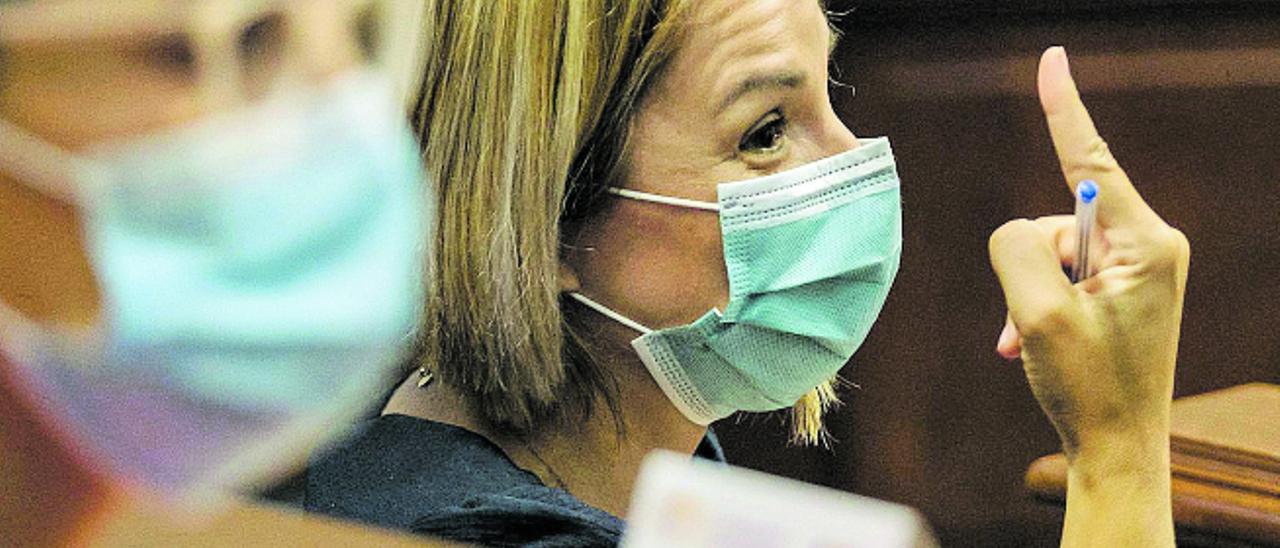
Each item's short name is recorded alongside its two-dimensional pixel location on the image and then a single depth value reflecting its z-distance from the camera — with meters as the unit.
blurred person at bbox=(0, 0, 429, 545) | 2.04
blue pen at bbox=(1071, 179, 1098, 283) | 3.32
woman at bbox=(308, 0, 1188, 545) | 3.35
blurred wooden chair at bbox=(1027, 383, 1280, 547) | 3.47
